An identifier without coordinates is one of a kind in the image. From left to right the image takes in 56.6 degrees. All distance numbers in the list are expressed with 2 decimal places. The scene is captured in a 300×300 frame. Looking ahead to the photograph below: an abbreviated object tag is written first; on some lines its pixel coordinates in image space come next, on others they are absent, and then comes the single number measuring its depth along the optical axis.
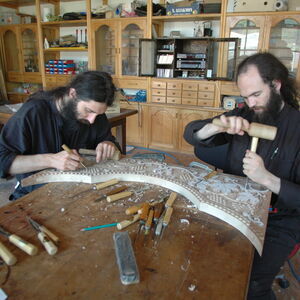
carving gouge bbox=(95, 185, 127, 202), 1.33
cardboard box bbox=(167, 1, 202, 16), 4.05
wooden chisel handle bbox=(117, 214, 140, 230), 1.09
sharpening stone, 0.84
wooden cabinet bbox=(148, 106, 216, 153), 4.52
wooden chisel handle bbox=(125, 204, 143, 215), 1.19
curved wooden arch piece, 1.14
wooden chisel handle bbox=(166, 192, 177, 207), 1.27
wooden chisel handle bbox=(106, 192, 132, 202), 1.29
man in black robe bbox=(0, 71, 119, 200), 1.53
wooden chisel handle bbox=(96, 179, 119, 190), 1.42
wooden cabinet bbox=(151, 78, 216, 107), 4.30
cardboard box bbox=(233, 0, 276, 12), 3.73
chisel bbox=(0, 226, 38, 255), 0.93
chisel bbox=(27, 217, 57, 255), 0.94
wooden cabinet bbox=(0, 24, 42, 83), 5.73
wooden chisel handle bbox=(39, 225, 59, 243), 1.00
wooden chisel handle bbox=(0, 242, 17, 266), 0.88
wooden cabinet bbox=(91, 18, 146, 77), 4.68
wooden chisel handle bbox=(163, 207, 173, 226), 1.12
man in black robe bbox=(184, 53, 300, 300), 1.36
